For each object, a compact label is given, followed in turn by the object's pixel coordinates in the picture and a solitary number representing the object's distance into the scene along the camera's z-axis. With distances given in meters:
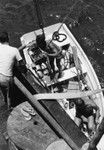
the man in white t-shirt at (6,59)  11.28
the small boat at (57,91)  9.42
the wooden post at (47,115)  8.44
